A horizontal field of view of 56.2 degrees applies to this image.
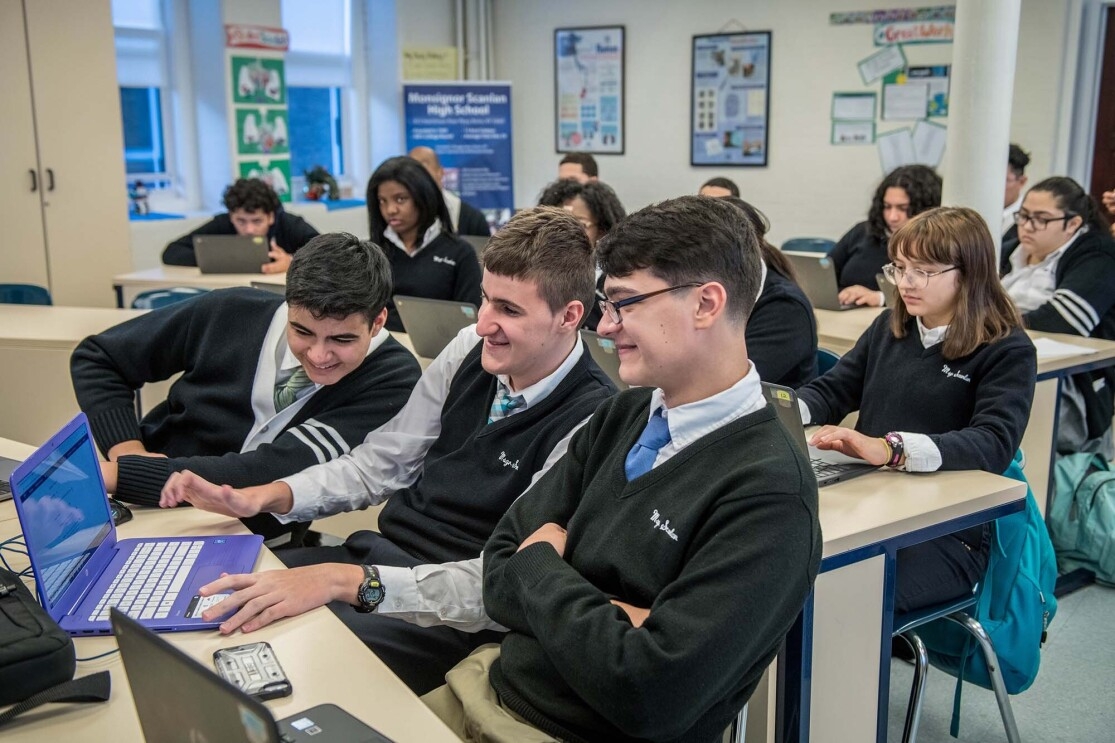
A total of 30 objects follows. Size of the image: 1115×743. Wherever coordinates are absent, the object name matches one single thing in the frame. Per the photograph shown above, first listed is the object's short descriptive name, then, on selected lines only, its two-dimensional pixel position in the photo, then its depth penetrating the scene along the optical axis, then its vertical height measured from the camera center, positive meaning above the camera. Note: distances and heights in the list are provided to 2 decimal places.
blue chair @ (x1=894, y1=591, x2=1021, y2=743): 2.15 -0.97
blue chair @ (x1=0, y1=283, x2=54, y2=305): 4.56 -0.56
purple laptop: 1.52 -0.64
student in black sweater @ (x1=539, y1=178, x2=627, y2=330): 4.11 -0.17
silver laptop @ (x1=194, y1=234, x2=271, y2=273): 5.14 -0.44
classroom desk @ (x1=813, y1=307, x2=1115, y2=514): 3.28 -0.78
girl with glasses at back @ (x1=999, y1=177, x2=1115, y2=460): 3.57 -0.44
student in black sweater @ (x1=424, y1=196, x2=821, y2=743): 1.27 -0.49
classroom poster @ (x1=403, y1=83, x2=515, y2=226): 8.14 +0.23
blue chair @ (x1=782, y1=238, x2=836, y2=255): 6.01 -0.46
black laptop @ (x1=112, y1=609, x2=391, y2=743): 0.87 -0.47
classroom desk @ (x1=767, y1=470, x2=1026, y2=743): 1.86 -0.80
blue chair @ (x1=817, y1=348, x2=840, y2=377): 3.22 -0.59
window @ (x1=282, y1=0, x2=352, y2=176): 7.66 +0.63
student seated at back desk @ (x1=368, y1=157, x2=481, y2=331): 4.21 -0.32
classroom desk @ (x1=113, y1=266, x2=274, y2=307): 4.91 -0.55
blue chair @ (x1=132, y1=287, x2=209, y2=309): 4.46 -0.57
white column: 3.54 +0.20
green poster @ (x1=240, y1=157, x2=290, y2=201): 7.15 -0.05
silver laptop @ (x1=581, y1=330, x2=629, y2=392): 2.78 -0.50
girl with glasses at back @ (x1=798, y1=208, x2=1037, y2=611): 2.20 -0.50
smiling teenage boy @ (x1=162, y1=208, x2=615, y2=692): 1.88 -0.53
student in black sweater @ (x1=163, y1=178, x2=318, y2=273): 5.21 -0.29
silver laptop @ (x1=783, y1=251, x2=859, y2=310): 4.46 -0.50
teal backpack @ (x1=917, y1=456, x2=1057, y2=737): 2.18 -0.91
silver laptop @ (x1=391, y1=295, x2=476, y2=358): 3.21 -0.49
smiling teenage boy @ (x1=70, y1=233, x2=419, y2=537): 2.15 -0.48
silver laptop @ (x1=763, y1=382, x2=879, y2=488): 1.99 -0.64
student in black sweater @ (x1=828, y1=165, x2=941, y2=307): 4.57 -0.30
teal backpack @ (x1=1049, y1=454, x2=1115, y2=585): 3.36 -1.13
